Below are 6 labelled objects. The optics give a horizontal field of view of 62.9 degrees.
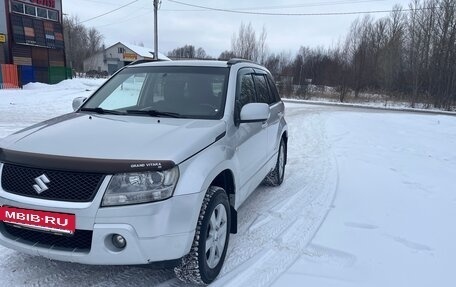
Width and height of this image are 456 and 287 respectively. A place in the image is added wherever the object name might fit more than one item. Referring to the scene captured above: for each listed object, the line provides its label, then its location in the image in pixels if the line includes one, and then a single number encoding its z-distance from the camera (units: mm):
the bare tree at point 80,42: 62925
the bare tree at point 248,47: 46034
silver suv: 2533
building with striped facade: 28859
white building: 68625
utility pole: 25089
